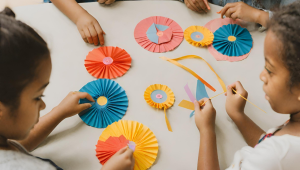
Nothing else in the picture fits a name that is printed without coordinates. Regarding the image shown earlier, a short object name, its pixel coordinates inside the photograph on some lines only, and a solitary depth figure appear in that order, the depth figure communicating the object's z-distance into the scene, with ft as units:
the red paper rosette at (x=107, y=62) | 2.79
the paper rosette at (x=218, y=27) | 3.10
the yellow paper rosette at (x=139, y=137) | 2.17
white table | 2.24
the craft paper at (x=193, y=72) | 2.82
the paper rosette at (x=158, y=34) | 3.12
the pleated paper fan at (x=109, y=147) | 2.16
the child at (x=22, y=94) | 1.42
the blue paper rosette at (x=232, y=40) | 3.17
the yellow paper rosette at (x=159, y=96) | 2.56
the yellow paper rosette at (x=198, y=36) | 3.21
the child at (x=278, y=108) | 1.78
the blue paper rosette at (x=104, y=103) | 2.42
